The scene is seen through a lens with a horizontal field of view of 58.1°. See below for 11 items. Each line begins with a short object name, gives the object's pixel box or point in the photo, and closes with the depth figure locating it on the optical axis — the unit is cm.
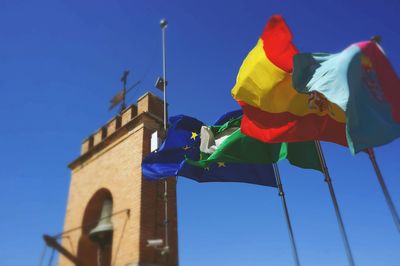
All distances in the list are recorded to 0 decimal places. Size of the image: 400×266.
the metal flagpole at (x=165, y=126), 725
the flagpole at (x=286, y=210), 689
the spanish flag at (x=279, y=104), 655
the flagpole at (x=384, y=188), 540
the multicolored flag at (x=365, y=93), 531
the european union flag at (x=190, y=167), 780
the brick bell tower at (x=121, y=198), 743
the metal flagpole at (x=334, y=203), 595
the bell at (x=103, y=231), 816
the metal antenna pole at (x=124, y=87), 1123
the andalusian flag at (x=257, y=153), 719
